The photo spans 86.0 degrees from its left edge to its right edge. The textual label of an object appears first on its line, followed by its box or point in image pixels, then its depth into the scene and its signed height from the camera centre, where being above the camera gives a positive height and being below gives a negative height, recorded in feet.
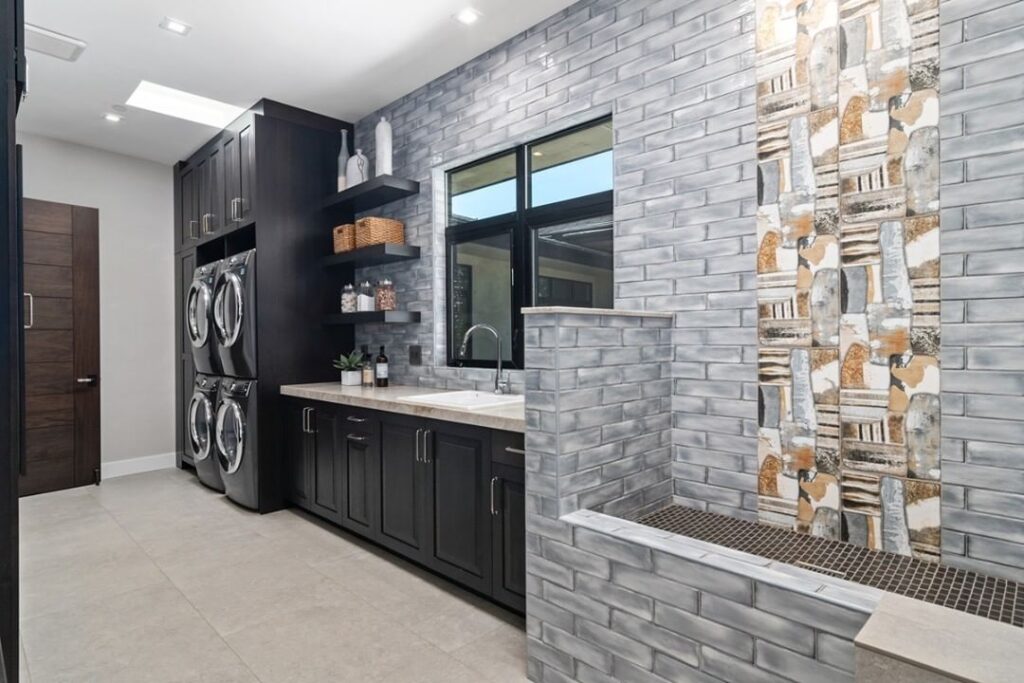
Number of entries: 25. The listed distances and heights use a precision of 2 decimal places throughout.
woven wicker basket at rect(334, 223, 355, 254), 12.66 +2.44
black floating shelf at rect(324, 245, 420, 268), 11.64 +1.94
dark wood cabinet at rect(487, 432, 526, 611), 7.38 -2.42
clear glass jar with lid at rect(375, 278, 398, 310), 12.42 +1.06
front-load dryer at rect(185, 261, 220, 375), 13.83 +0.67
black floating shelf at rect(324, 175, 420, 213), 11.59 +3.36
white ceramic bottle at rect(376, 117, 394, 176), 12.27 +4.42
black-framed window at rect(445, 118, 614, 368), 9.08 +1.97
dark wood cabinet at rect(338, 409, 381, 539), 9.97 -2.46
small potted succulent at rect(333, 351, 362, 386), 12.60 -0.59
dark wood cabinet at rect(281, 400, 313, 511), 11.98 -2.44
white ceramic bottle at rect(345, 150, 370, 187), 12.80 +4.05
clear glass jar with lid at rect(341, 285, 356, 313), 12.86 +1.04
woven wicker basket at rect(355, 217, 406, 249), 11.98 +2.46
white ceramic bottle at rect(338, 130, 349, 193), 13.07 +4.25
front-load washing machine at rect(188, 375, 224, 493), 13.87 -2.17
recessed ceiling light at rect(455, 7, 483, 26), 9.23 +5.54
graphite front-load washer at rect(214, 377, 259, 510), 12.39 -2.24
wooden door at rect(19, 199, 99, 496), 14.34 -0.02
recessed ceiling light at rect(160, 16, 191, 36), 9.48 +5.58
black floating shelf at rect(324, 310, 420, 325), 11.73 +0.57
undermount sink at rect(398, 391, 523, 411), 8.68 -1.01
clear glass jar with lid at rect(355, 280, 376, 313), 12.52 +0.97
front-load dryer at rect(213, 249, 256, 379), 12.41 +0.69
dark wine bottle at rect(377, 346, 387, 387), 12.23 -0.69
